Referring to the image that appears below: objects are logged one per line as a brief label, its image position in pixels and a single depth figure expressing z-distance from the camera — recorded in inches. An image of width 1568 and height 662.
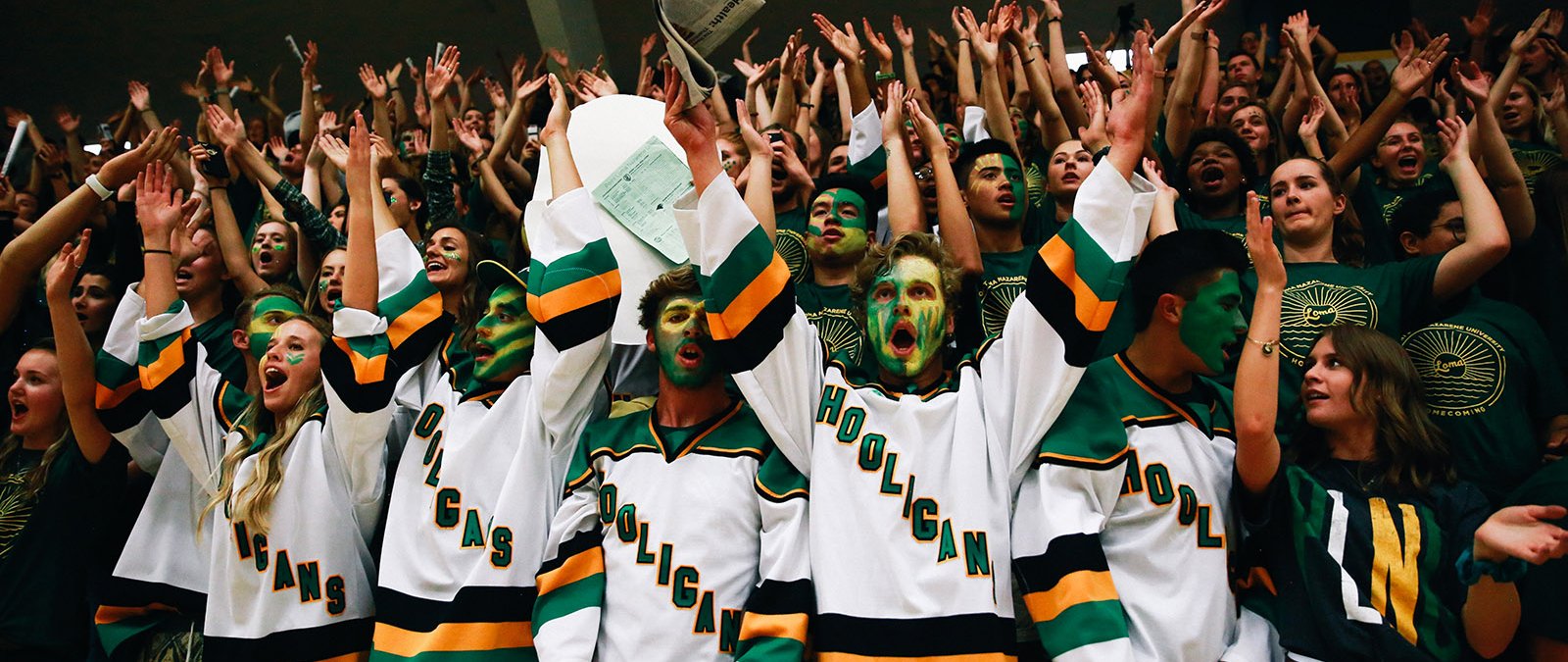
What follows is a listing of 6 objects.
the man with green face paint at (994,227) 148.5
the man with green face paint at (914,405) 109.0
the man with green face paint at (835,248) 150.9
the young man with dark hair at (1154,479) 107.0
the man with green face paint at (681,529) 113.9
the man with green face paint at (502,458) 124.6
